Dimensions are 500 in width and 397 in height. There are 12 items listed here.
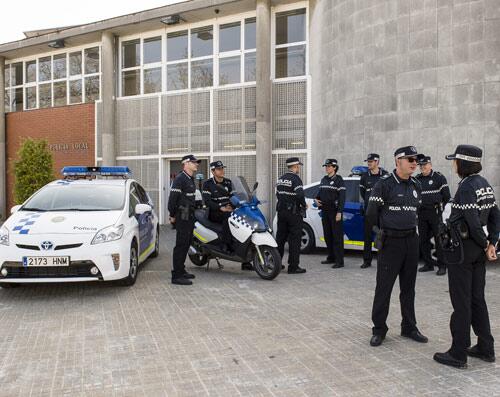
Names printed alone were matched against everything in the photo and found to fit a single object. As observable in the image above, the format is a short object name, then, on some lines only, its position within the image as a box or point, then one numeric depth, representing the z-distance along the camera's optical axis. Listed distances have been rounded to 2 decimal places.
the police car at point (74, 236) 6.33
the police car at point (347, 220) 9.73
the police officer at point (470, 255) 4.15
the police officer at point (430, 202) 8.36
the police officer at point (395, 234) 4.78
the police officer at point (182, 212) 7.54
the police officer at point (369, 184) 9.00
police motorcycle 7.75
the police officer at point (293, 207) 8.46
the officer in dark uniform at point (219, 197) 8.22
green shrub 16.89
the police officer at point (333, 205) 8.99
